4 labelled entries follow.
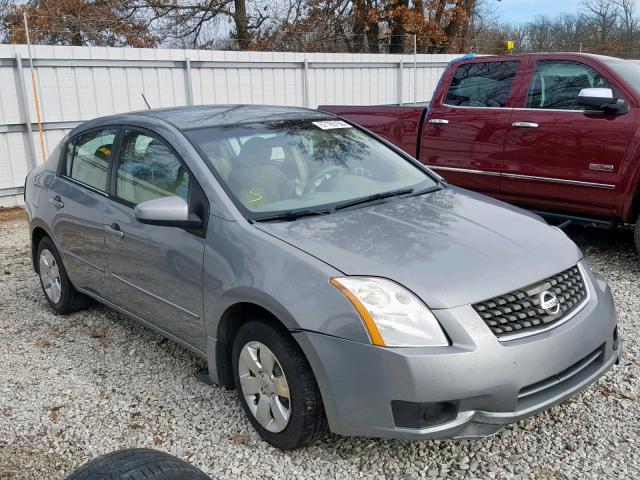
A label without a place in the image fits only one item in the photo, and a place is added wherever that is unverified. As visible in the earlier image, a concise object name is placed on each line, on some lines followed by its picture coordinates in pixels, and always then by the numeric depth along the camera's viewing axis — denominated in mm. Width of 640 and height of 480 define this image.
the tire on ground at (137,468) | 1859
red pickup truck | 5293
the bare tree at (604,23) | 28609
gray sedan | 2541
